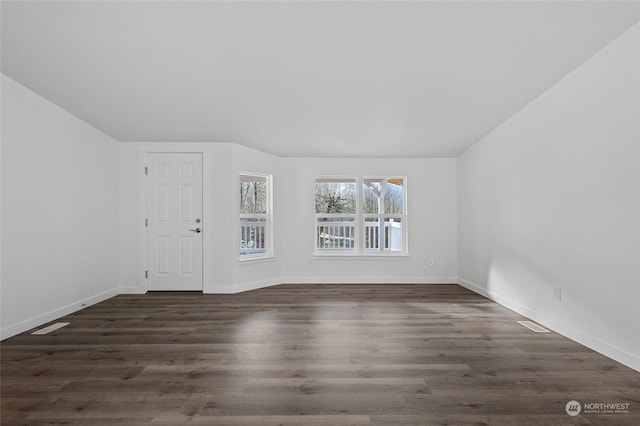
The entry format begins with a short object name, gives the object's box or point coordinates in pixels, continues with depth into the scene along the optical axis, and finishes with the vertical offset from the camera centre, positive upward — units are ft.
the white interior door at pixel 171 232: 15.51 -0.71
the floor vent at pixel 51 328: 10.02 -3.78
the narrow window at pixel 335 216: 18.29 +0.10
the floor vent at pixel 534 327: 10.14 -3.82
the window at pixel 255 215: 16.80 +0.17
